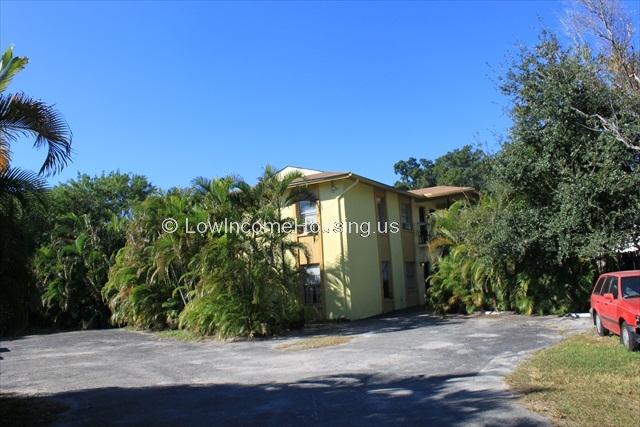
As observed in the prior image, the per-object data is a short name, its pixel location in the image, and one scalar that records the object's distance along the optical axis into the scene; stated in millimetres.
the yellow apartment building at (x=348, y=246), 22844
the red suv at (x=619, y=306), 10774
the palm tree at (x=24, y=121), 7832
